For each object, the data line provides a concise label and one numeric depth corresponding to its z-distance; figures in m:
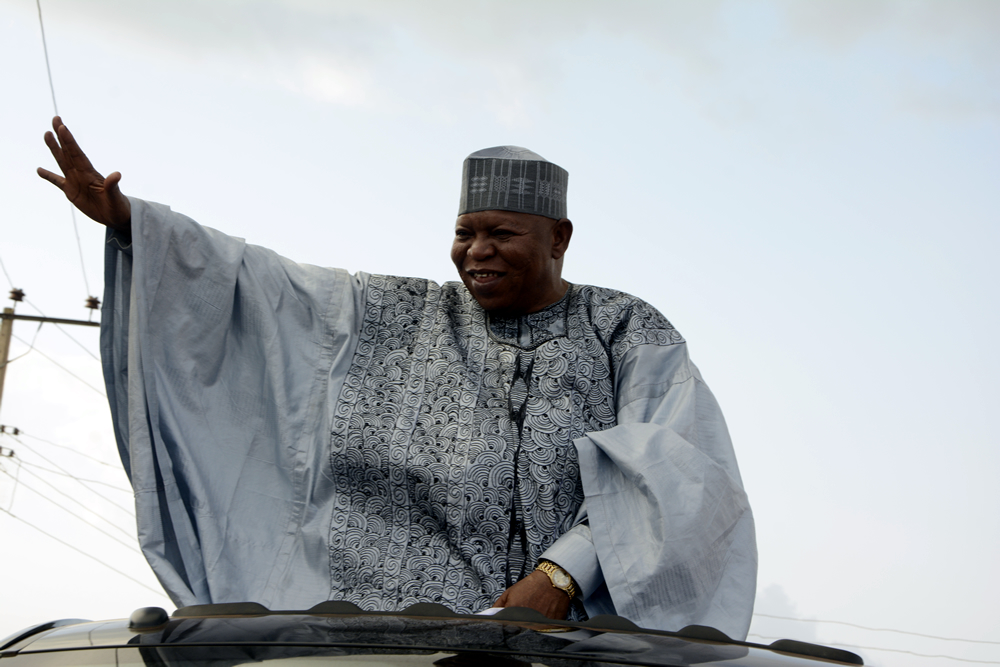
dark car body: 1.40
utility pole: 12.41
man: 2.84
